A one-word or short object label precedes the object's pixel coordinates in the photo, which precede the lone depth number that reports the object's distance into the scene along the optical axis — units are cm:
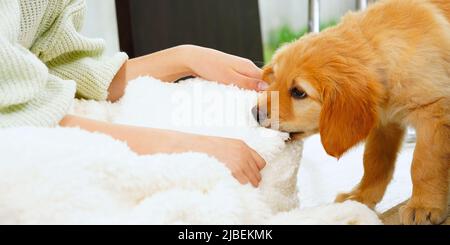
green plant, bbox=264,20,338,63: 242
